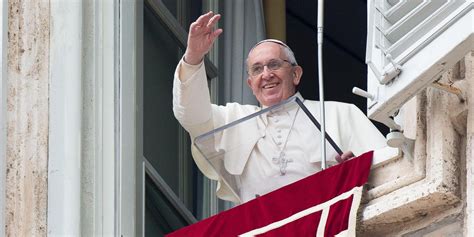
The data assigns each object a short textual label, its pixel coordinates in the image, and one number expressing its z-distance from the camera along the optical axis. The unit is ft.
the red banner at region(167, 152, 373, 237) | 43.21
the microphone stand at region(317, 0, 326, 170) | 43.80
